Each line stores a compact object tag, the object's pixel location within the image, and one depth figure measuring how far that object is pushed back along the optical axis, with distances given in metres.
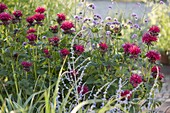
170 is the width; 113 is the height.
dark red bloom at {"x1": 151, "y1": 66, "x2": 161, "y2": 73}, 3.27
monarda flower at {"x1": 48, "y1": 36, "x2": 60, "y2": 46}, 3.26
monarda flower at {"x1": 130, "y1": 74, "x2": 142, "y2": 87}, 3.01
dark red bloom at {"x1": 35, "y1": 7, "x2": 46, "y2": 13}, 3.56
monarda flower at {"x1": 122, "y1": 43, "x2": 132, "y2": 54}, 3.24
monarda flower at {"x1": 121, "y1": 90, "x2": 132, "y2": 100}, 2.98
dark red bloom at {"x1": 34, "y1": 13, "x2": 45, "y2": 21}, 3.36
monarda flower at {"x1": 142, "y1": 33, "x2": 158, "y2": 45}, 3.21
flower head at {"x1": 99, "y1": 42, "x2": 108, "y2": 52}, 3.29
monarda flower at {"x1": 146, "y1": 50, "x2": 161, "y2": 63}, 3.12
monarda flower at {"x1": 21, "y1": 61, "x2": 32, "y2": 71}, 3.12
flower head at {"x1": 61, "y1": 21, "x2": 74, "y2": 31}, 3.28
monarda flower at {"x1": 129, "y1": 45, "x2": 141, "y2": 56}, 3.10
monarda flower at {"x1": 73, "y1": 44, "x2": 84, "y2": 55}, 3.22
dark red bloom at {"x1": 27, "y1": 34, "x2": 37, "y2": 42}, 3.25
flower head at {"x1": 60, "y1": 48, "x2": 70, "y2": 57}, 3.17
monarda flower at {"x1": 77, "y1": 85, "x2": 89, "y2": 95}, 3.11
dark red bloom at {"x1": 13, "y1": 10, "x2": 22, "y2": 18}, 3.46
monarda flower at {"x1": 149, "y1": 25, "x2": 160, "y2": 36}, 3.29
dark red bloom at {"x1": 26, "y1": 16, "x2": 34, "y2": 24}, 3.40
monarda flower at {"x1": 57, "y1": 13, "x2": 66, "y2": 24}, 3.45
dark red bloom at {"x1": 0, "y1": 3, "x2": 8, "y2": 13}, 3.54
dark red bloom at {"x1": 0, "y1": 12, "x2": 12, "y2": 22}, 3.33
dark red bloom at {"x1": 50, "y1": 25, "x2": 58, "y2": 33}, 3.52
